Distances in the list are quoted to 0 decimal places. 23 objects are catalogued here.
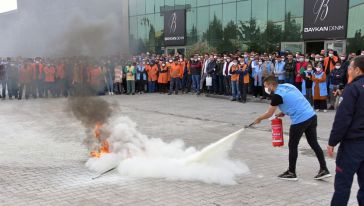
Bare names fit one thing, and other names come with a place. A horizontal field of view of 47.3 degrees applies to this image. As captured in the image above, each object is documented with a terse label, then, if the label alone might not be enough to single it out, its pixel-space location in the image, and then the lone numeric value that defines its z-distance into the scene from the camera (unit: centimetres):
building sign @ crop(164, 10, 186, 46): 2719
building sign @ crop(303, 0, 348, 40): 1734
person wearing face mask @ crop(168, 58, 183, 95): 2028
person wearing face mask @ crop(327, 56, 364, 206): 414
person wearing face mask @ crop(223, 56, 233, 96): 1747
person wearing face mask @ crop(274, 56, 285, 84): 1552
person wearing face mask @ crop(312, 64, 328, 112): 1370
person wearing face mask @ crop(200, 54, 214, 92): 1874
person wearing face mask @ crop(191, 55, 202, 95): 1955
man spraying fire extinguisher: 603
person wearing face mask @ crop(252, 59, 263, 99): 1648
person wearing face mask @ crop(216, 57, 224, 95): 1826
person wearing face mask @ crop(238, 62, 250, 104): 1648
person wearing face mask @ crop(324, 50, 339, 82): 1407
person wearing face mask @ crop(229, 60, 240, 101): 1673
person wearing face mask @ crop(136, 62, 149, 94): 2084
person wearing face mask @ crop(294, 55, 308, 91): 1495
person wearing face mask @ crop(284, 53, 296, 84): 1526
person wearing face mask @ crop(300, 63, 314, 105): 1407
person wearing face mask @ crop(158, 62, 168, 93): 2092
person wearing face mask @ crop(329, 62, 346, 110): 1334
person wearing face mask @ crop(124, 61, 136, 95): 2009
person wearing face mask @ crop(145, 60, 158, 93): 2105
